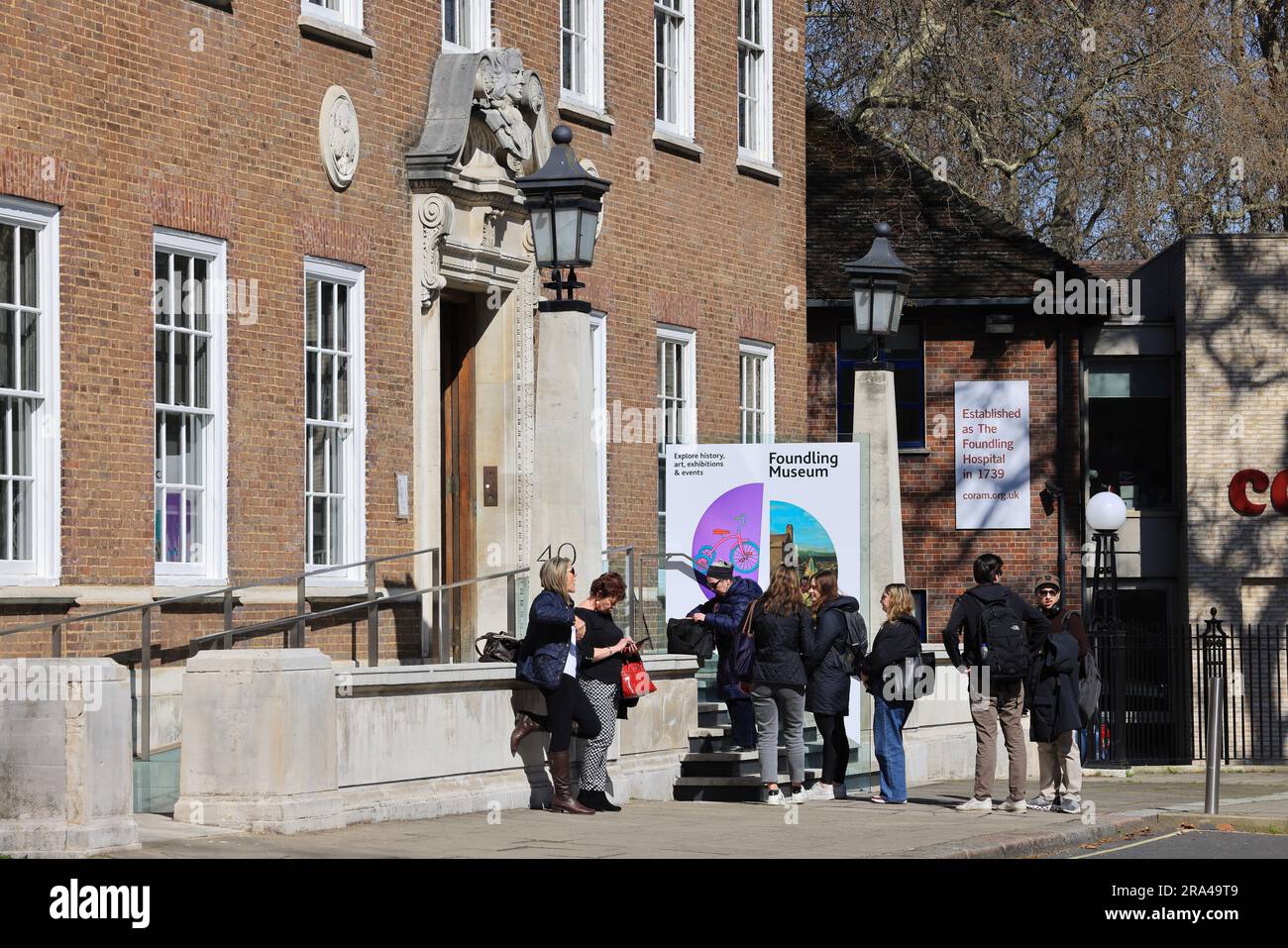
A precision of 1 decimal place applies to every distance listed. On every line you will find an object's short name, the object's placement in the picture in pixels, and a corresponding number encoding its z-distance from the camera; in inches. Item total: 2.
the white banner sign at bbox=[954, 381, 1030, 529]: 1341.0
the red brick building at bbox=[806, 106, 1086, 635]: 1333.7
